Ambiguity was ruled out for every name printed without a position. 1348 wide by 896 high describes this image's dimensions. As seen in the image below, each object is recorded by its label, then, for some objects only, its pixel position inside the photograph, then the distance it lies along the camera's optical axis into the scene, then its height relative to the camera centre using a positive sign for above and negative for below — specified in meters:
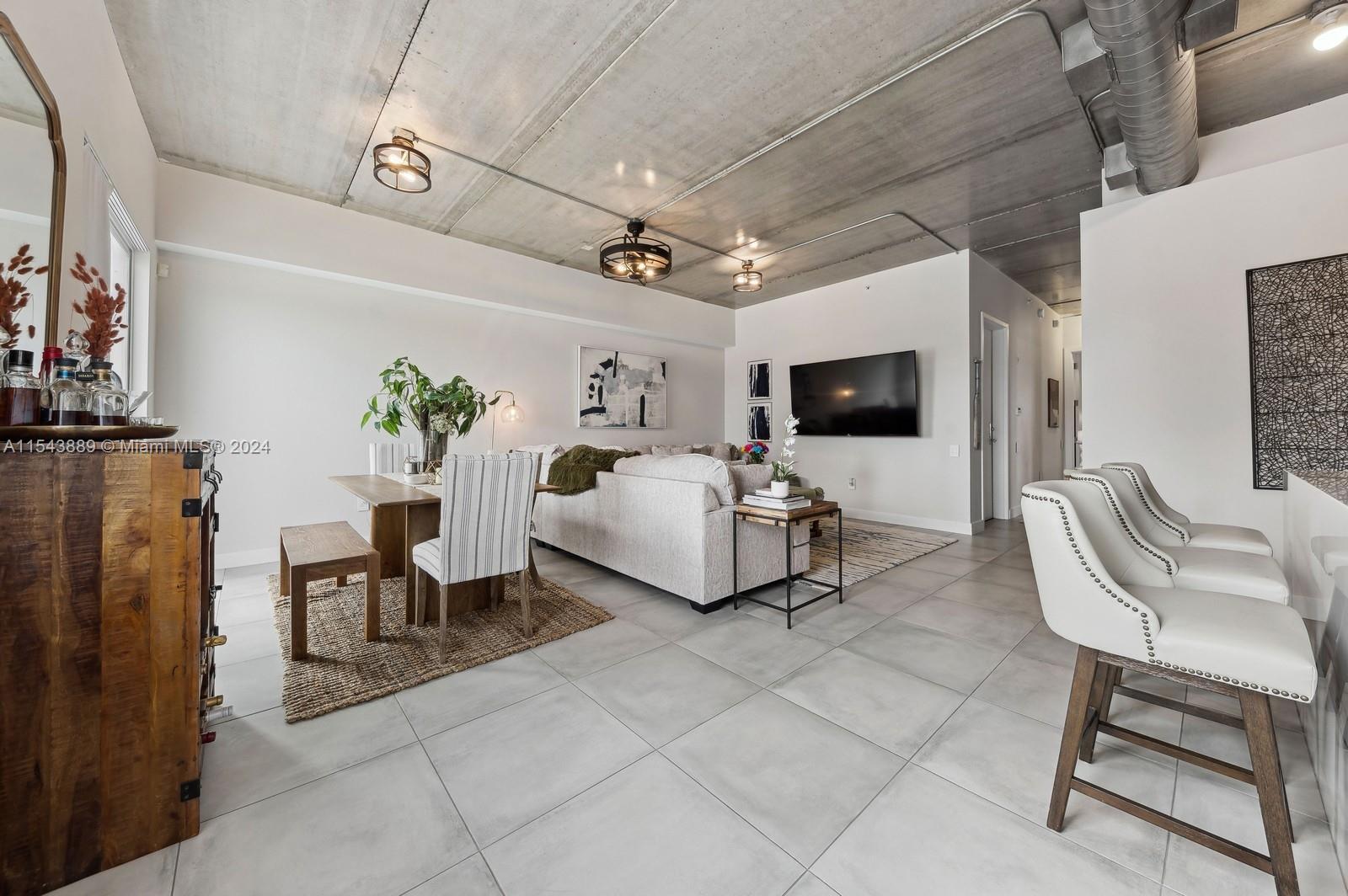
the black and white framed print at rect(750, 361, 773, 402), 7.44 +1.15
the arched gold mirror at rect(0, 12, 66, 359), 1.46 +0.86
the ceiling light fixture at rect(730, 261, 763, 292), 4.95 +1.78
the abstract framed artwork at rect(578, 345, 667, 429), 6.30 +0.88
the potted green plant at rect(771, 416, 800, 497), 2.88 -0.10
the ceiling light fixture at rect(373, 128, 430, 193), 3.05 +1.84
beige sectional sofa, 2.98 -0.49
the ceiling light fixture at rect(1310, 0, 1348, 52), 2.17 +1.94
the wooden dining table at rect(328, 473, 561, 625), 2.58 -0.40
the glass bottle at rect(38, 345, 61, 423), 1.25 +0.21
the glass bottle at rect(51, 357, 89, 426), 1.25 +0.14
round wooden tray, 1.12 +0.05
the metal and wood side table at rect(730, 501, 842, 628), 2.78 -0.35
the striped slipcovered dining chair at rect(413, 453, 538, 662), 2.36 -0.34
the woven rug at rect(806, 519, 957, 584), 3.84 -0.86
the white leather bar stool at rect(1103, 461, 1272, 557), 2.19 -0.35
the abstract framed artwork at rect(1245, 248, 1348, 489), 2.80 +0.53
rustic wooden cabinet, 1.15 -0.51
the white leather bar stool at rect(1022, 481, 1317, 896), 1.13 -0.46
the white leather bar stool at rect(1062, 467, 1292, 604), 1.70 -0.40
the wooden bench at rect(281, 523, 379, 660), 2.28 -0.52
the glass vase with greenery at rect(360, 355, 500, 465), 2.99 +0.26
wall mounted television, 5.75 +0.77
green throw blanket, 3.86 -0.10
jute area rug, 2.11 -0.98
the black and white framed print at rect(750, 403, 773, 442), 7.48 +0.52
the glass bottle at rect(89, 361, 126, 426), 1.33 +0.15
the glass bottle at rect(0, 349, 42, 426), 1.17 +0.14
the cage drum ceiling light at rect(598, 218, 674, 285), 3.98 +1.59
